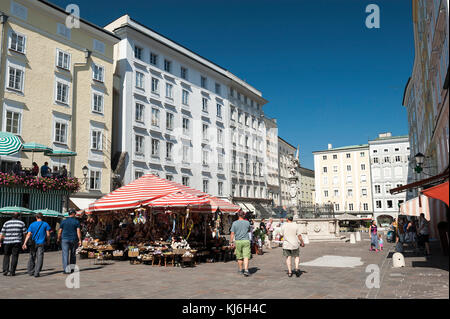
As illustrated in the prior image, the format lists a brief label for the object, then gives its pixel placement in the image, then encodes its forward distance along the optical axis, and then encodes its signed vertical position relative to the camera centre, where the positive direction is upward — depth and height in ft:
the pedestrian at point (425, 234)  53.93 -3.50
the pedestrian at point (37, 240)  37.40 -2.39
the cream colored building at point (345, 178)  266.36 +22.20
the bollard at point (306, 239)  88.58 -6.48
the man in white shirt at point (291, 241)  36.45 -2.78
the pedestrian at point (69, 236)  38.50 -2.17
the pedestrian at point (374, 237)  68.74 -4.77
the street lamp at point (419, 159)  66.90 +8.56
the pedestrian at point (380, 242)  70.30 -5.79
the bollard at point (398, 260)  42.16 -5.47
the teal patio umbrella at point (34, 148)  78.28 +13.45
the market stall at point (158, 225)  47.06 -1.64
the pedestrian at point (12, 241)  37.19 -2.48
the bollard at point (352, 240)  90.34 -6.85
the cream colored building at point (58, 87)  86.42 +30.94
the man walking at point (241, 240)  37.81 -2.74
